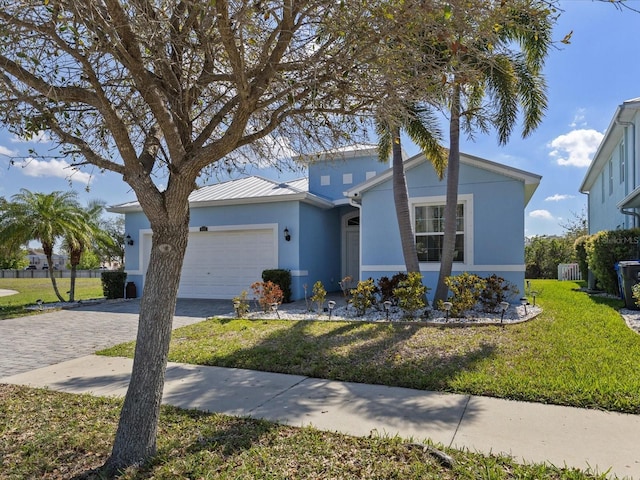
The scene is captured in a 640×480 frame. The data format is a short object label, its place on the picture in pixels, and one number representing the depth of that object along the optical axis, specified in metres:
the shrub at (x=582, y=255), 15.83
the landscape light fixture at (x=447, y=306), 8.20
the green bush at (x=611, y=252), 10.99
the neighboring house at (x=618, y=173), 12.18
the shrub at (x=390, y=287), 10.16
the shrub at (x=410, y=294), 9.06
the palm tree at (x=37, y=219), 13.25
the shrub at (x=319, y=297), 10.34
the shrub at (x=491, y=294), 9.55
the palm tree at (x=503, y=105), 9.03
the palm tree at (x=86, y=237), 13.96
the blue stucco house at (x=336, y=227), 11.08
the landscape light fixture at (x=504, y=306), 8.13
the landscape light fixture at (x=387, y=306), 10.01
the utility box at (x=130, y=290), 15.62
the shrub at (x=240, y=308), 10.41
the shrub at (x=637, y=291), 7.74
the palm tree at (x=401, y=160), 9.76
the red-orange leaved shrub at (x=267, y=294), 10.87
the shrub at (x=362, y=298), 10.00
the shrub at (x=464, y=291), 8.88
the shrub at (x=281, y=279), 13.12
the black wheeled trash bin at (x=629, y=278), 9.26
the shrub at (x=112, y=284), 15.33
